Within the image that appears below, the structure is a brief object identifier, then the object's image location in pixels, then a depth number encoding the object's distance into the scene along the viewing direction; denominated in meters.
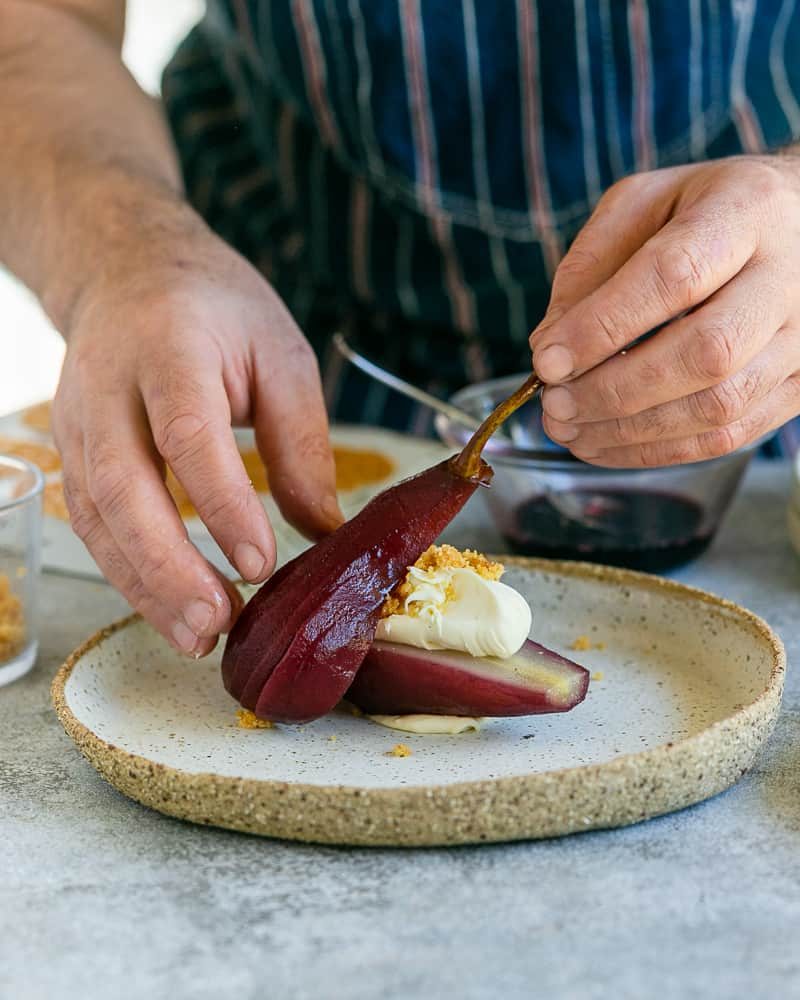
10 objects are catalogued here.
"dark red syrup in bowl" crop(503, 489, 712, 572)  1.43
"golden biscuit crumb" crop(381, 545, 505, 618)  1.11
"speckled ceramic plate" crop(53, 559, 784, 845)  0.91
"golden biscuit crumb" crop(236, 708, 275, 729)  1.10
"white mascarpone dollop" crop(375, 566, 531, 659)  1.07
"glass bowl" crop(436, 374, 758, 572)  1.42
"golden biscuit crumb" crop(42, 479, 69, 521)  1.52
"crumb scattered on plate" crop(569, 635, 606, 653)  1.25
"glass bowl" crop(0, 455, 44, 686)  1.25
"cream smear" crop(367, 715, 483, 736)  1.08
